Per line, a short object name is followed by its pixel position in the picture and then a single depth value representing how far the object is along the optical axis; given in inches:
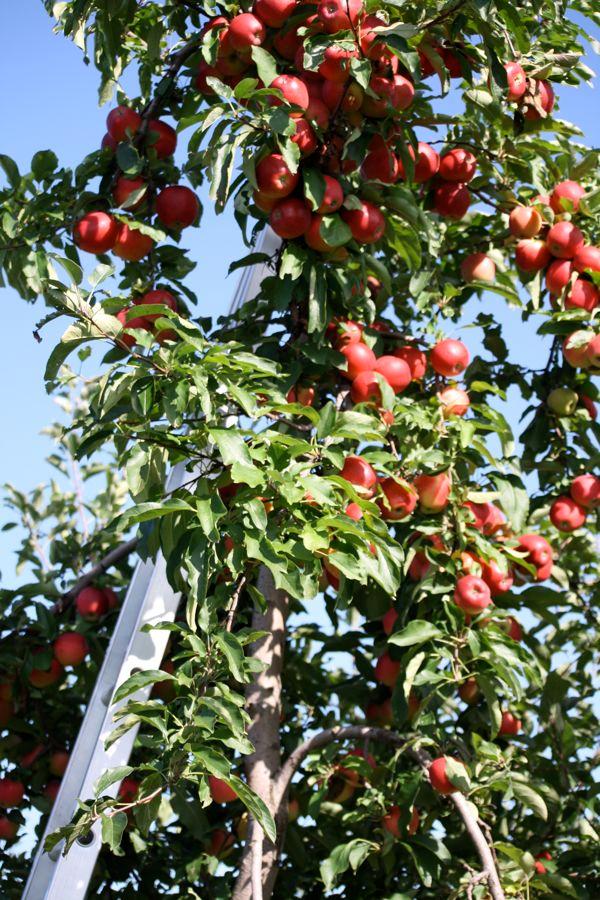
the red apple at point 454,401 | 103.1
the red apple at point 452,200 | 111.8
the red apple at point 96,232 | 101.0
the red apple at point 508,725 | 113.0
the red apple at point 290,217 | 91.8
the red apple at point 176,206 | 103.8
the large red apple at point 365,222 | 94.3
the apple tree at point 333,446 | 77.3
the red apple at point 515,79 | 102.7
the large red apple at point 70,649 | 118.0
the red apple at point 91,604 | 122.2
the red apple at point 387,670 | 108.6
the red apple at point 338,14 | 87.7
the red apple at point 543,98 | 107.0
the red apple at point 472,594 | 94.7
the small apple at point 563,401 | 116.0
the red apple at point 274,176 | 89.4
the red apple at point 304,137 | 89.4
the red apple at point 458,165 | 110.5
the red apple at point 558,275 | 107.7
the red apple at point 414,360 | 110.6
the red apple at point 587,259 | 106.3
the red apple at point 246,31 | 95.2
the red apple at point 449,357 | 108.0
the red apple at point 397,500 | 96.5
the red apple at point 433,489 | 97.6
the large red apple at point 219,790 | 100.3
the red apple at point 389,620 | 105.2
